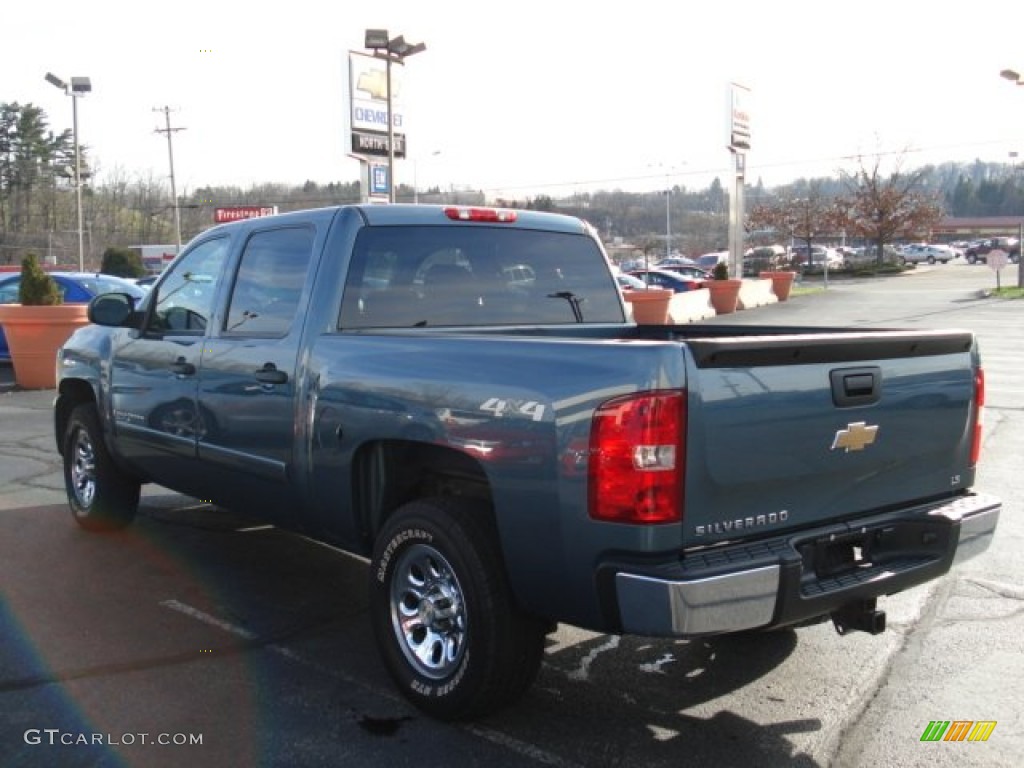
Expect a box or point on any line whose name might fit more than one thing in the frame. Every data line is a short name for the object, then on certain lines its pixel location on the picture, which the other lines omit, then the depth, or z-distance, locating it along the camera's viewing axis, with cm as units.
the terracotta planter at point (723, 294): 2877
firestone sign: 6543
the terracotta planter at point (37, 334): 1355
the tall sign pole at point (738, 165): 3388
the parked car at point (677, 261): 5673
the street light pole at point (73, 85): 3762
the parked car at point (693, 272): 3974
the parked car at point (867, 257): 5853
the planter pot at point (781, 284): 3484
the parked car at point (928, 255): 7281
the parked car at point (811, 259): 5709
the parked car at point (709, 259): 5754
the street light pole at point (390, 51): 2025
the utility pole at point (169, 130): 6869
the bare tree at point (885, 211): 5603
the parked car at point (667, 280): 3250
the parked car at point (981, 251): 7125
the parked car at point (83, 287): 1512
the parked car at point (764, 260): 5791
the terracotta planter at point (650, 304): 2248
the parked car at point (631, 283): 3017
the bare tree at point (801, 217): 5838
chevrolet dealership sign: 2216
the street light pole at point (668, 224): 7729
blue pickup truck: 305
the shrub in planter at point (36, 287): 1367
